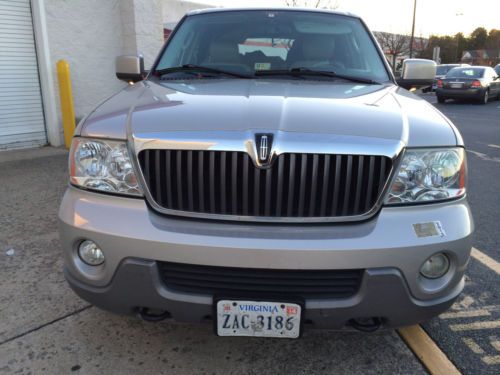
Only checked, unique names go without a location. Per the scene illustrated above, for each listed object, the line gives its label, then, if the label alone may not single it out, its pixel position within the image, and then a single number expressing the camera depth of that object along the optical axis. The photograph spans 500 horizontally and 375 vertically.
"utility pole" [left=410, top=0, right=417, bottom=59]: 32.12
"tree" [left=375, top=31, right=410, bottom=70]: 38.43
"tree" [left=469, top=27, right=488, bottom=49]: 71.50
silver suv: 1.83
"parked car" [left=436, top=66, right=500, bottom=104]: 17.66
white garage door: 7.02
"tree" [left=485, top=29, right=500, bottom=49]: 71.19
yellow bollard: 7.34
